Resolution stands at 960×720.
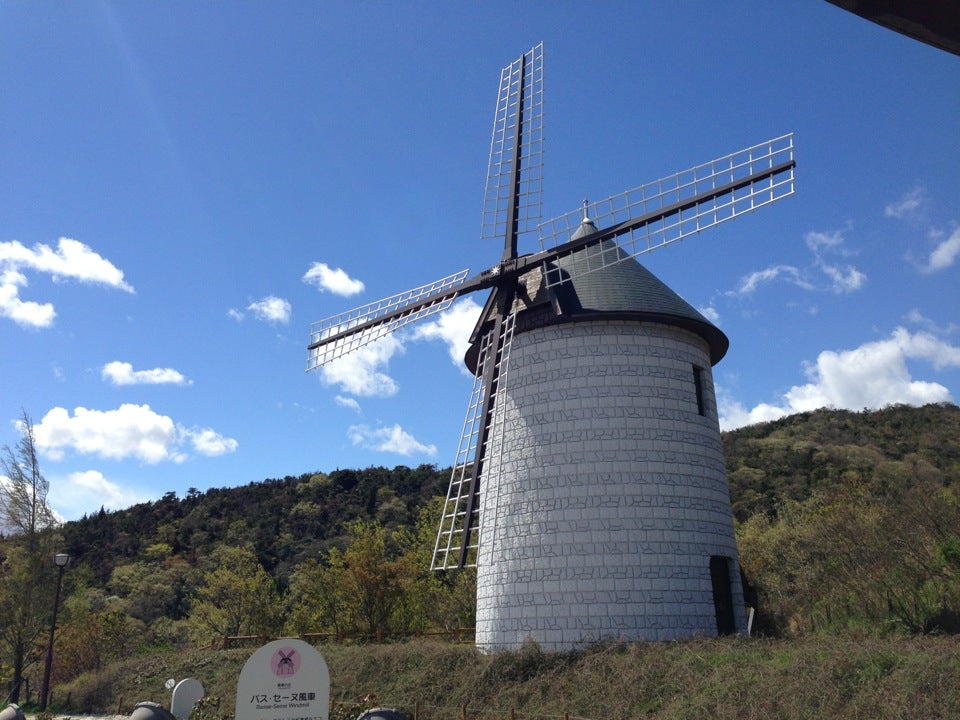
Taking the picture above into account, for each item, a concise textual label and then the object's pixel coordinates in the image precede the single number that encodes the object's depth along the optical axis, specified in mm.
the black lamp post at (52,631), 22981
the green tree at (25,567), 26984
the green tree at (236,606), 33781
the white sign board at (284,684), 7148
